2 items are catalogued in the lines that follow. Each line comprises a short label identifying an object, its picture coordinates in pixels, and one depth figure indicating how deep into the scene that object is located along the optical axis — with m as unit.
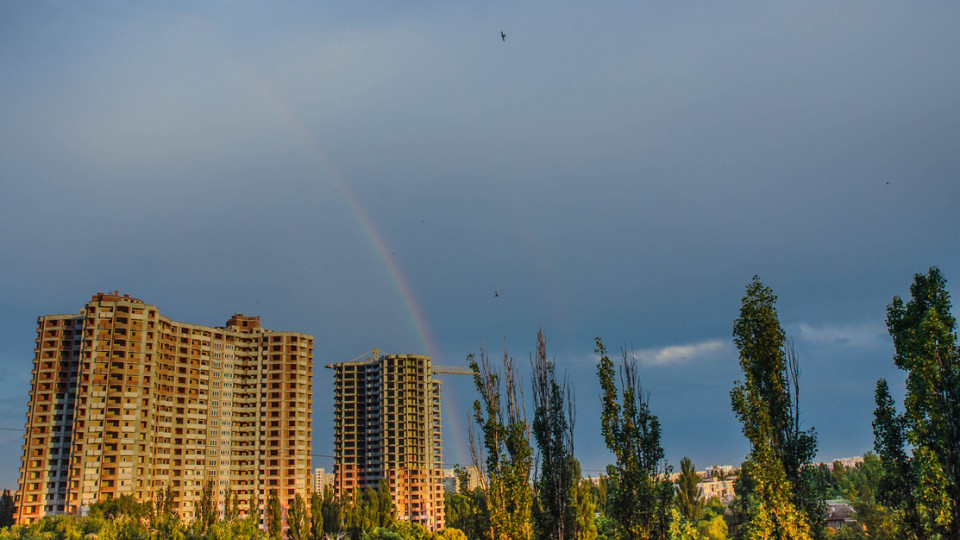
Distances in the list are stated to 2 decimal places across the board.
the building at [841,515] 90.06
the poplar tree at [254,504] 107.04
